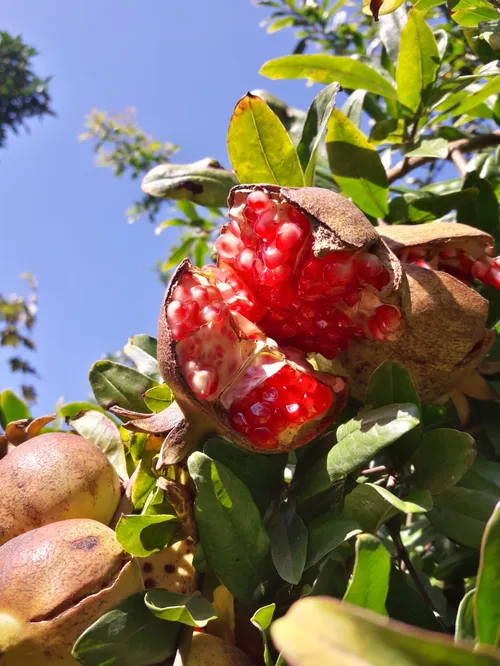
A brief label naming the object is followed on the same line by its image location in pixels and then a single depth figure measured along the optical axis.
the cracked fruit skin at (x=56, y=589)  0.17
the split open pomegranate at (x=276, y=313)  0.18
